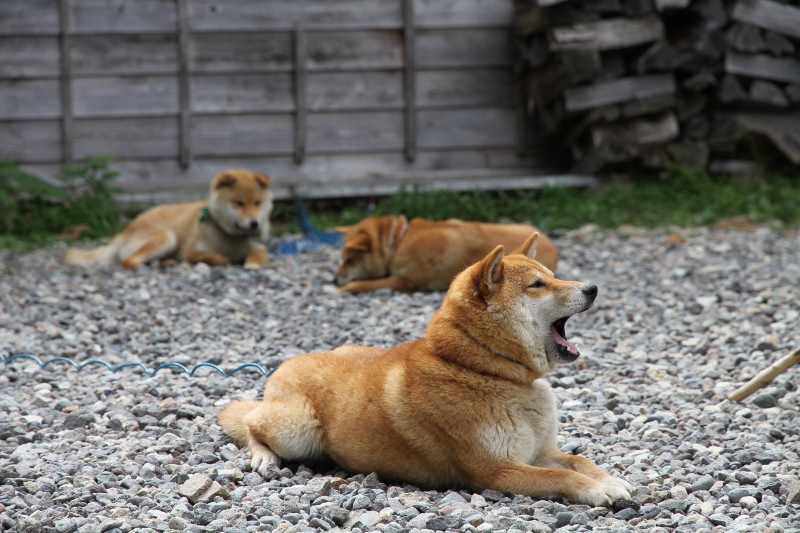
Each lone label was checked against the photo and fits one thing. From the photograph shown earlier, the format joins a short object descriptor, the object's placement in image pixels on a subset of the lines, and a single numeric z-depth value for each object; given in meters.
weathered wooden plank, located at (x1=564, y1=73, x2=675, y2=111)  18.56
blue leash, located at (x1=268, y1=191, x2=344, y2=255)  16.75
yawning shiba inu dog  5.86
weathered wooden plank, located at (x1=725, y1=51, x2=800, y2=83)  18.45
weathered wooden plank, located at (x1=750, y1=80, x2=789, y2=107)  18.66
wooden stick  6.96
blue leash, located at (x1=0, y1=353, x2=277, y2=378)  8.87
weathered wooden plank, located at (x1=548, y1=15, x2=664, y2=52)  17.92
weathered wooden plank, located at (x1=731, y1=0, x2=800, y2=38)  18.30
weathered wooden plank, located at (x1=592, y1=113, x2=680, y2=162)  18.83
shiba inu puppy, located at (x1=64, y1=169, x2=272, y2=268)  15.41
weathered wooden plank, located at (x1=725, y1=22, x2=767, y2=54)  18.27
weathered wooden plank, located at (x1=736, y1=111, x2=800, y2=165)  18.96
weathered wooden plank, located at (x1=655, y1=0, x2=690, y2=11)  17.86
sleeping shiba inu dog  12.75
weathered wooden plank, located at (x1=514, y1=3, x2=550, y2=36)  18.23
